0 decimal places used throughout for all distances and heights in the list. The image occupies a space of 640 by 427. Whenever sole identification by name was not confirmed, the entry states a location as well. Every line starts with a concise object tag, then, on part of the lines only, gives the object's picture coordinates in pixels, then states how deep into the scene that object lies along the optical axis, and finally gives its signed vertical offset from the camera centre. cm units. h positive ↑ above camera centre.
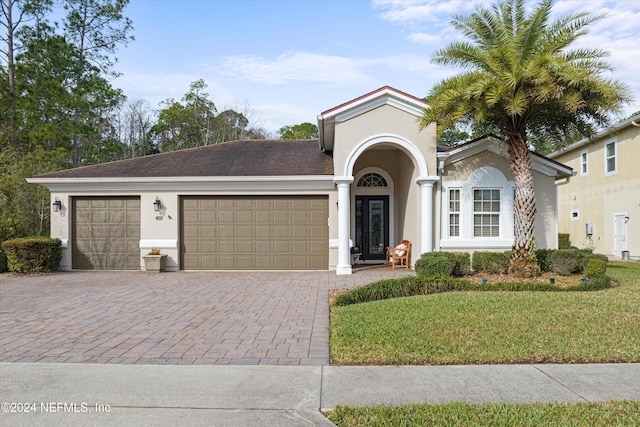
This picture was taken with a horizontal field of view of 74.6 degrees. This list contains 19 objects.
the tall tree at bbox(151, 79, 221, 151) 3738 +958
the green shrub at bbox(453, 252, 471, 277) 1109 -108
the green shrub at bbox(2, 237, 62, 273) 1277 -86
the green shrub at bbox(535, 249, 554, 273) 1181 -101
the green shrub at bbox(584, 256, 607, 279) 1023 -109
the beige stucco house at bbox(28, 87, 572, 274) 1270 +74
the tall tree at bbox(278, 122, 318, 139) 4178 +947
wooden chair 1366 -96
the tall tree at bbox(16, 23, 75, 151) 2375 +794
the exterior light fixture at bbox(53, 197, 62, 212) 1367 +67
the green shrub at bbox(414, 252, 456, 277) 1045 -101
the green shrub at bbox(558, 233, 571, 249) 2192 -84
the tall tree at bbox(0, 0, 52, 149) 2308 +1047
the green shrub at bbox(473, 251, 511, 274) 1155 -104
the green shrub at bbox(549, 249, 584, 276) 1135 -102
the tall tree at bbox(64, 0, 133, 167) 2664 +1222
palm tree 1027 +349
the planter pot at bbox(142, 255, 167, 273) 1325 -119
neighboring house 1783 +153
